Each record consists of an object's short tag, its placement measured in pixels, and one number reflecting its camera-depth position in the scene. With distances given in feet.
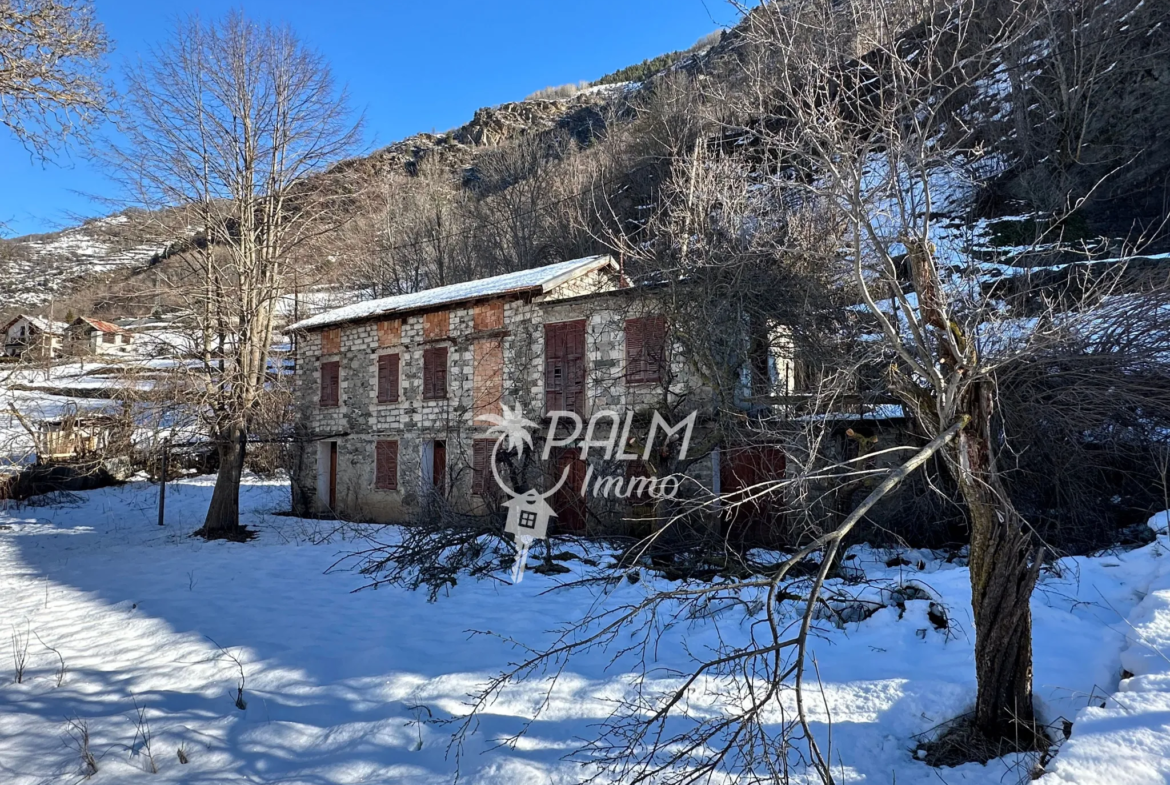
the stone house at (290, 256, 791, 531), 42.93
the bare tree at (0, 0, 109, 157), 20.83
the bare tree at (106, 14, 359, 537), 45.91
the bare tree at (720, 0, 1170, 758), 12.47
